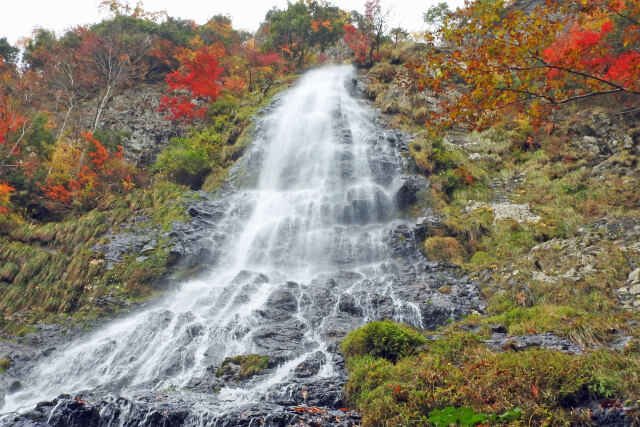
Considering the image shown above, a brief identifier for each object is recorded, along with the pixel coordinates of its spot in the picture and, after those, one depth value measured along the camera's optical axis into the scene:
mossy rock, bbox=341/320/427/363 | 6.82
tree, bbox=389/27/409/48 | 31.72
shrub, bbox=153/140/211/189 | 18.27
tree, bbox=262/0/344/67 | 31.50
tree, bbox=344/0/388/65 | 29.52
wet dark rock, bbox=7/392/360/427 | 5.03
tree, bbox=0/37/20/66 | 27.47
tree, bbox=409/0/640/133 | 6.35
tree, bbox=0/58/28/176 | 15.51
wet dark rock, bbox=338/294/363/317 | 10.03
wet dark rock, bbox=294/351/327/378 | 7.03
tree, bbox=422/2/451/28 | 33.53
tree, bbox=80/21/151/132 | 22.20
